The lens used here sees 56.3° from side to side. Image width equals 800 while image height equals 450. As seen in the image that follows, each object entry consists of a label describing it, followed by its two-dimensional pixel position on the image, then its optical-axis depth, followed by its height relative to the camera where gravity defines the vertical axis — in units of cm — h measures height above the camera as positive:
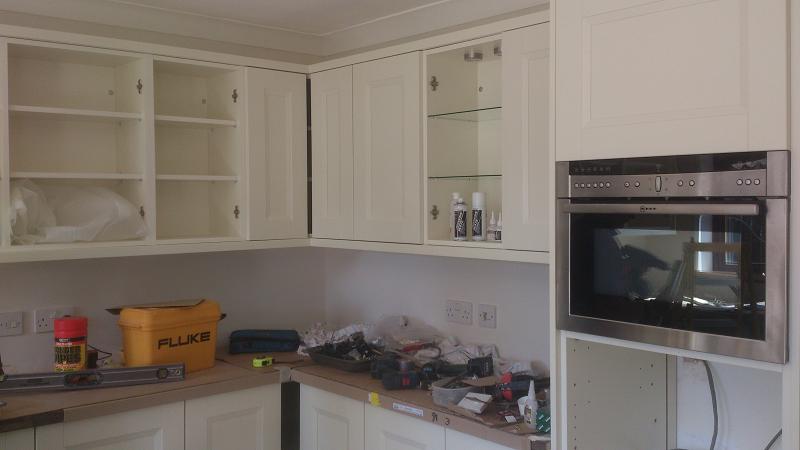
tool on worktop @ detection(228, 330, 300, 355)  349 -60
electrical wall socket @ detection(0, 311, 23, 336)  299 -43
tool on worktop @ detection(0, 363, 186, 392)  273 -61
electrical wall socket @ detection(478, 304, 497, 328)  317 -44
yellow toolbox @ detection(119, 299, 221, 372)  299 -48
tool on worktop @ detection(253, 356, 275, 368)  322 -63
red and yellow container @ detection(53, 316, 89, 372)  285 -49
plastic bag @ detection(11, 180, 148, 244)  278 +0
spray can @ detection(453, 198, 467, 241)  283 -3
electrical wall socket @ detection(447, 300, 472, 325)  328 -44
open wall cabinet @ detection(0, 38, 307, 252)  286 +29
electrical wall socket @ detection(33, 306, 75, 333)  308 -42
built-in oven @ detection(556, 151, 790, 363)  166 -9
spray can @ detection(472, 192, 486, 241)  278 -1
